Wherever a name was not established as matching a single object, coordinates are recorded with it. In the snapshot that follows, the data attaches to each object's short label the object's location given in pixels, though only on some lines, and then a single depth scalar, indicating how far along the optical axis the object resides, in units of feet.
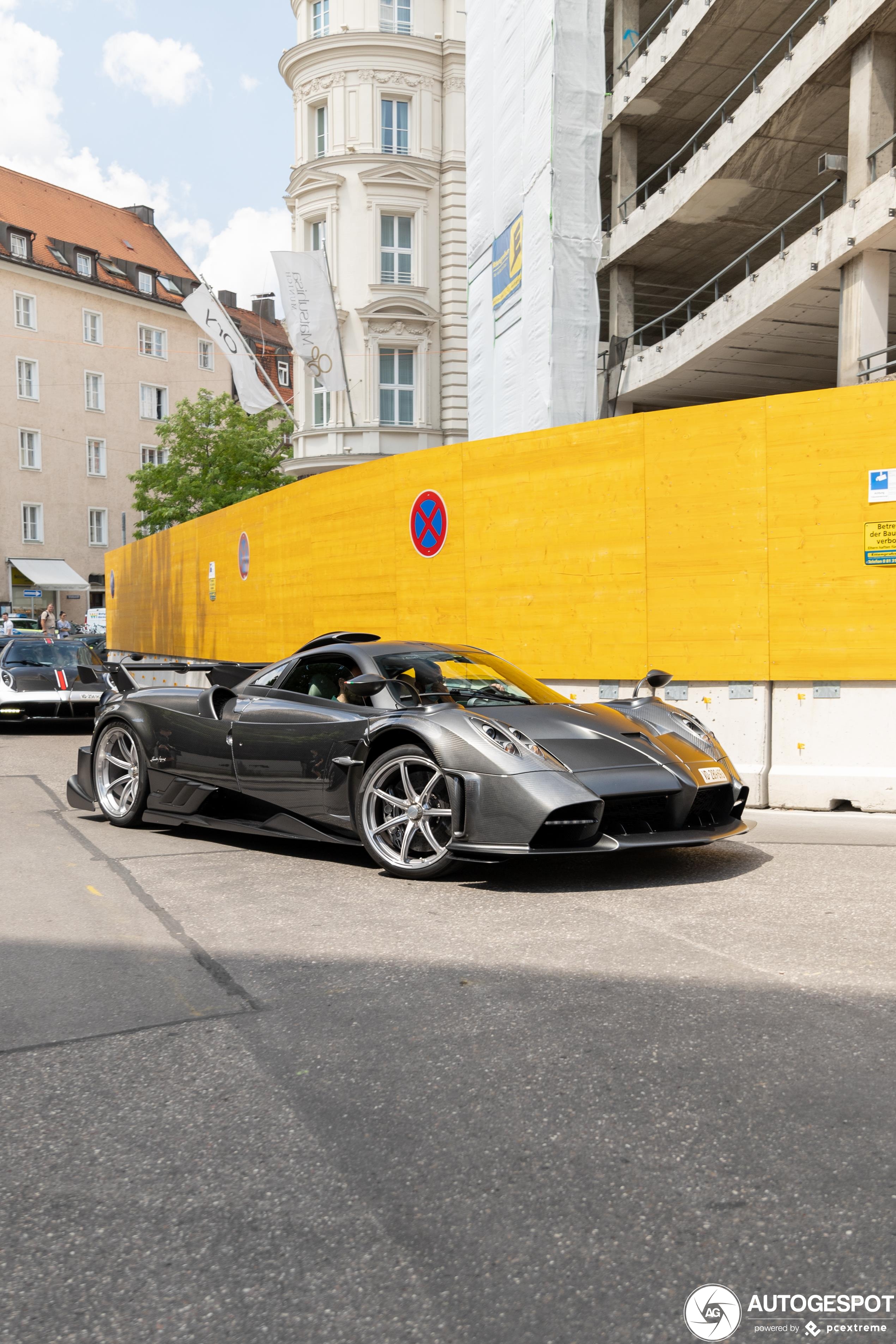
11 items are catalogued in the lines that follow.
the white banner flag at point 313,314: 98.63
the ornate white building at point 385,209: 111.45
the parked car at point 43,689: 53.06
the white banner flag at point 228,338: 100.63
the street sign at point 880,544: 27.20
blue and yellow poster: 74.28
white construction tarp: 68.74
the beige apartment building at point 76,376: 184.03
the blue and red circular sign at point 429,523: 39.47
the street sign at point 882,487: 27.09
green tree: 134.72
